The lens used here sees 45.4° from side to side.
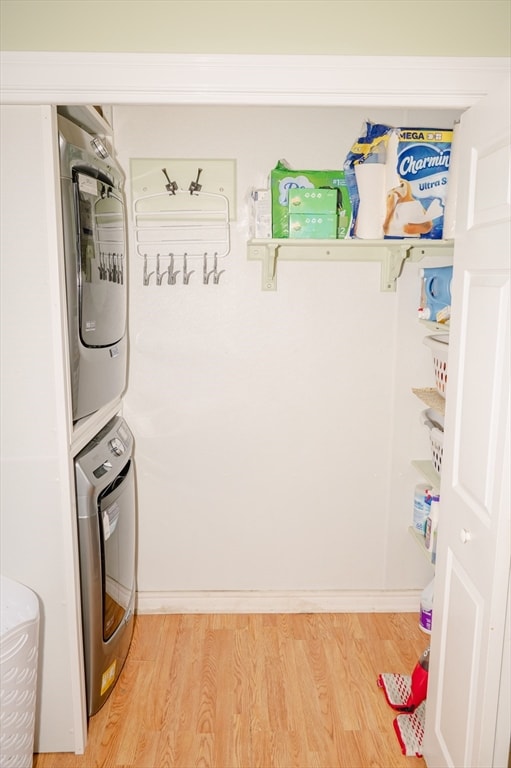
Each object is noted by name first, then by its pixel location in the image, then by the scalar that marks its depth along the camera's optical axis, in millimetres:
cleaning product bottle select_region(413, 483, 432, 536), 2521
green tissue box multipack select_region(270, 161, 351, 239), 2262
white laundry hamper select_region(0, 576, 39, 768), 1522
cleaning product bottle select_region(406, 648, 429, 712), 2092
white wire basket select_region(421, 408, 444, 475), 2375
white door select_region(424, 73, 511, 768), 1359
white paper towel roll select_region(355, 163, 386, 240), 2201
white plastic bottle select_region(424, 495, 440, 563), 2371
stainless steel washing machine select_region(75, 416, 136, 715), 1908
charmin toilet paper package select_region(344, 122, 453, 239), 2127
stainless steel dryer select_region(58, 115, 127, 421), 1738
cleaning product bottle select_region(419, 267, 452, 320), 2168
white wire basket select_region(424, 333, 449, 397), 2203
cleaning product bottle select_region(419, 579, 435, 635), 2482
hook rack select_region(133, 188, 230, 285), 2463
